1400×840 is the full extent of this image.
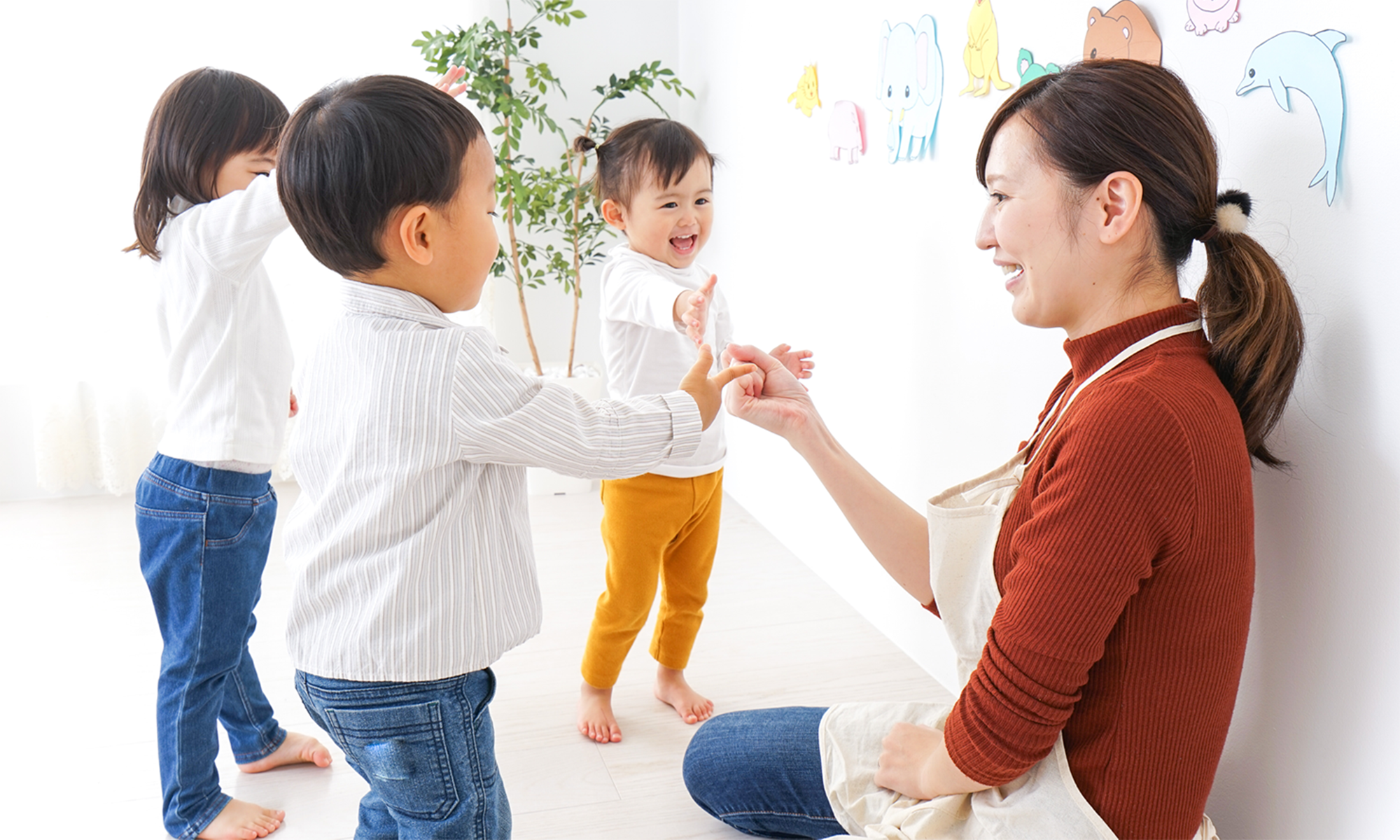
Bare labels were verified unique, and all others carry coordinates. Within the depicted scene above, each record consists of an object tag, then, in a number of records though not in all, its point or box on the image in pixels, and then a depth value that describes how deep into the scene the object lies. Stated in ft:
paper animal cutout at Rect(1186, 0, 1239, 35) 3.76
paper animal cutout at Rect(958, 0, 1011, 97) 5.47
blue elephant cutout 6.19
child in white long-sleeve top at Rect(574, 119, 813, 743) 6.01
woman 3.12
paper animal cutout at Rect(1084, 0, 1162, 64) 4.24
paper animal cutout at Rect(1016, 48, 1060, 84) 5.02
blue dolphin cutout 3.31
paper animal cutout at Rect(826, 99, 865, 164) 7.25
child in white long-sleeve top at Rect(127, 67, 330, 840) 4.94
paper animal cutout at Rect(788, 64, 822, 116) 7.99
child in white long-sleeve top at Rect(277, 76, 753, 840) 3.44
